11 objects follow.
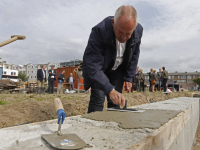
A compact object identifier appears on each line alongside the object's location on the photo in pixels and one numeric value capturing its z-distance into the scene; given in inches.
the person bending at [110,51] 82.2
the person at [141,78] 503.3
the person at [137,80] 495.9
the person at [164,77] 492.9
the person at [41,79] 424.8
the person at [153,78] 512.7
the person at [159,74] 547.8
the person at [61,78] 447.2
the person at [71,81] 470.2
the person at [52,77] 419.4
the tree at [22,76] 2898.4
